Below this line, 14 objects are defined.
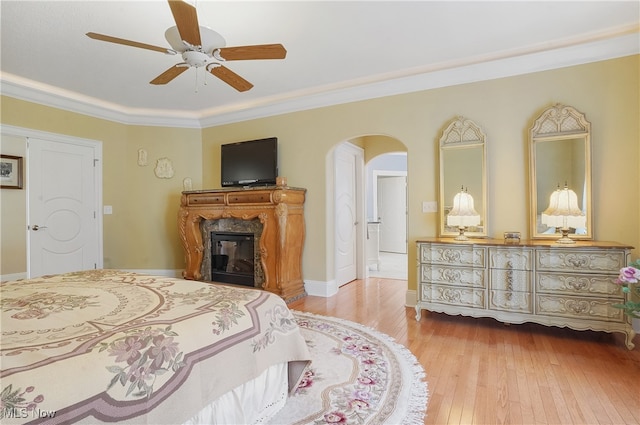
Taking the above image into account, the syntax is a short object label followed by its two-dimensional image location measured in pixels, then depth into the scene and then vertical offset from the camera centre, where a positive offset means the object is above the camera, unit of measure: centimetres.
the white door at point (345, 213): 473 -2
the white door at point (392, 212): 891 -2
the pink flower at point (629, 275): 234 -48
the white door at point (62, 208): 419 +8
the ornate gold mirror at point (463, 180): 336 +33
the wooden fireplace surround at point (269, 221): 400 -11
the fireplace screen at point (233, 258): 447 -65
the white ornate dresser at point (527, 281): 265 -64
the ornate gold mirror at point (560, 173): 298 +36
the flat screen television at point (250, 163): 453 +72
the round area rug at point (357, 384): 174 -109
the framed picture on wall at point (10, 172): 390 +52
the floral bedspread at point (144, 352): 92 -48
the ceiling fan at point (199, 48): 192 +110
